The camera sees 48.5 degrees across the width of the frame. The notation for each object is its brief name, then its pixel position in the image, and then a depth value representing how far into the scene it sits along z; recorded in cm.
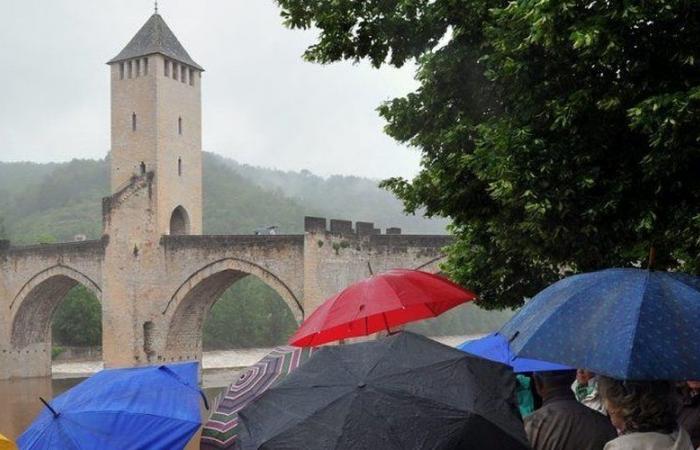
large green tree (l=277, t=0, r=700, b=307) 559
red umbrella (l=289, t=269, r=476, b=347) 560
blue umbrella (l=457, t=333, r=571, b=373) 536
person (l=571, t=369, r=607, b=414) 475
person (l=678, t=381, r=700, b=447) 415
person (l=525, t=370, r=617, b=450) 357
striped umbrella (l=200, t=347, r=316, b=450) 446
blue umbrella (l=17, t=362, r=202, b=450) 407
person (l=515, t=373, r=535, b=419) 611
